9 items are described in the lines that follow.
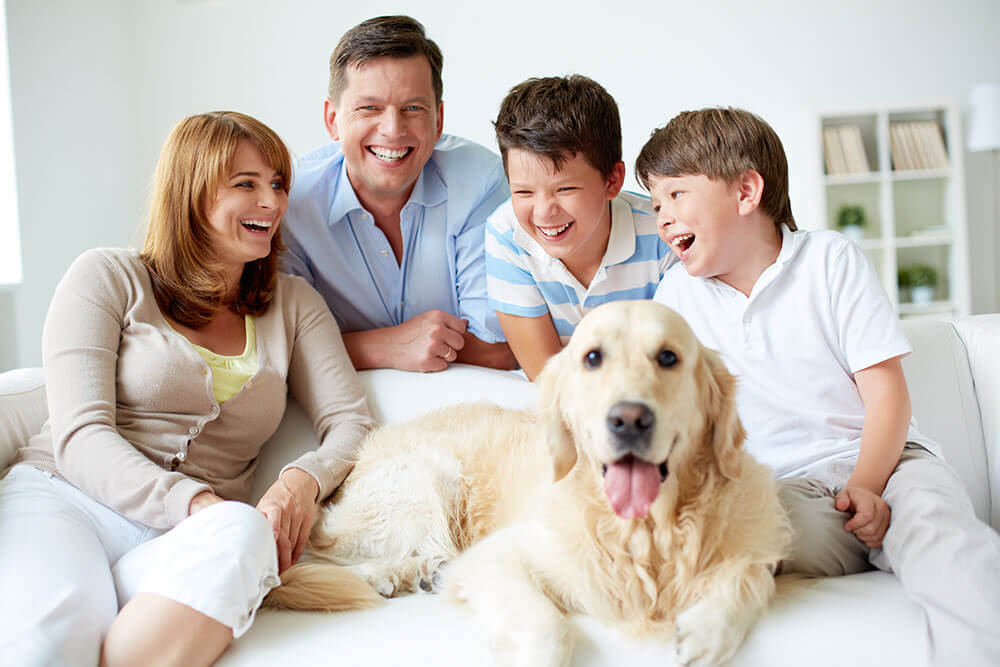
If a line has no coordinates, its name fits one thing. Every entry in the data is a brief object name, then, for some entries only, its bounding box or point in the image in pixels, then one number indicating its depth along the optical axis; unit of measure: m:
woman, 1.24
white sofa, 1.17
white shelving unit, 5.27
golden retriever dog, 1.12
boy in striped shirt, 1.95
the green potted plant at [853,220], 5.31
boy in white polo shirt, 1.25
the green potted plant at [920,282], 5.31
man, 2.21
